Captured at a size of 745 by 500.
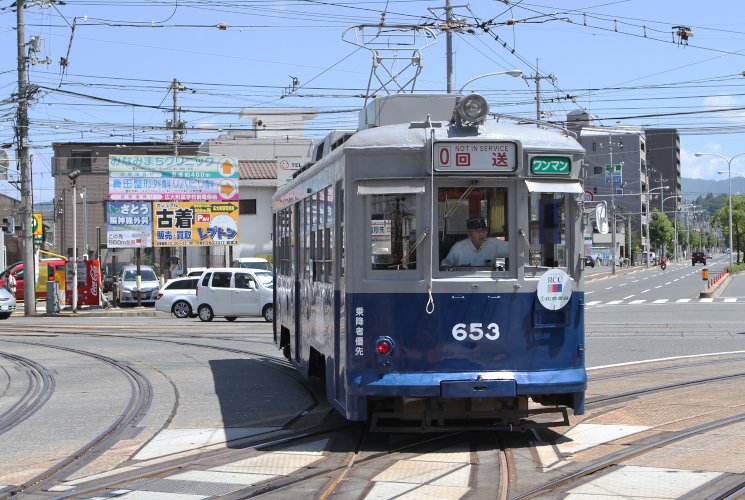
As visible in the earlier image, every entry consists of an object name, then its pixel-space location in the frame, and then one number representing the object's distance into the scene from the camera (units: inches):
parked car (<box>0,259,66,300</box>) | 1700.1
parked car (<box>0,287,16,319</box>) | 1313.6
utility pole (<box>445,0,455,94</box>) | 1135.6
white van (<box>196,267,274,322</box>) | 1128.2
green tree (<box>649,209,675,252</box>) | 5201.8
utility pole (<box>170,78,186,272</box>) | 1630.2
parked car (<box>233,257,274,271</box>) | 1768.2
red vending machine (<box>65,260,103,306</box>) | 1528.1
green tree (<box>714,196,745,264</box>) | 4593.0
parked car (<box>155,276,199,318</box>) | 1261.1
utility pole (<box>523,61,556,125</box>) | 1716.3
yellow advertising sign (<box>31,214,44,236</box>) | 1913.1
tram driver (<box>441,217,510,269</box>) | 328.5
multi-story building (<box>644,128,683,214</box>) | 6584.6
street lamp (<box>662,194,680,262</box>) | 5667.3
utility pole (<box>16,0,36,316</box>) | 1382.9
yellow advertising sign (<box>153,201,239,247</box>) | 1617.9
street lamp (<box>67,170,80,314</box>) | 1429.6
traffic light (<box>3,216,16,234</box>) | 1700.3
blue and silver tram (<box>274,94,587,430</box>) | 323.6
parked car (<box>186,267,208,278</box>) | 1564.3
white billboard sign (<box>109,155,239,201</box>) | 1592.0
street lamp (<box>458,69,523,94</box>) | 1189.2
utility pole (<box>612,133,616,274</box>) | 2618.8
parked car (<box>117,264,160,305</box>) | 1646.3
